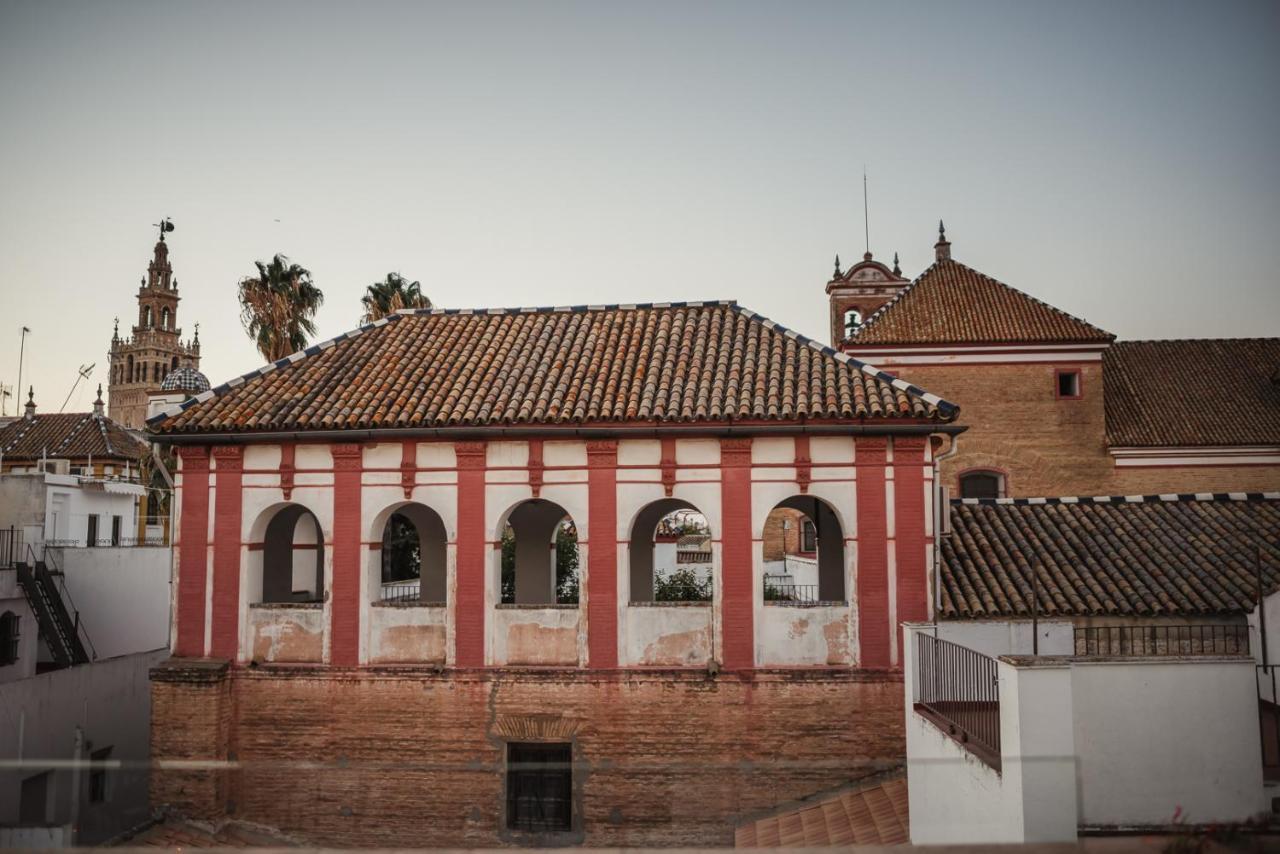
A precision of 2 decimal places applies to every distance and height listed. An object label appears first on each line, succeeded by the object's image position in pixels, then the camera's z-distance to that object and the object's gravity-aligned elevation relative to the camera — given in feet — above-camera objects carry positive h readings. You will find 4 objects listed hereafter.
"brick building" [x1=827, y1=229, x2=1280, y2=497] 85.35 +9.12
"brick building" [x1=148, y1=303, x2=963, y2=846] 43.47 -4.83
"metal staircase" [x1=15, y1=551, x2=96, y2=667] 65.05 -5.89
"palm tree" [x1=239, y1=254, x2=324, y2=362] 90.07 +20.91
